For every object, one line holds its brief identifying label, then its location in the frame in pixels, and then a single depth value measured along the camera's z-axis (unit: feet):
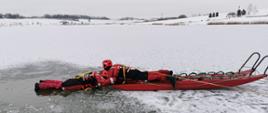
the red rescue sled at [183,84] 28.27
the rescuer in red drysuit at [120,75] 28.78
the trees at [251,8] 260.64
